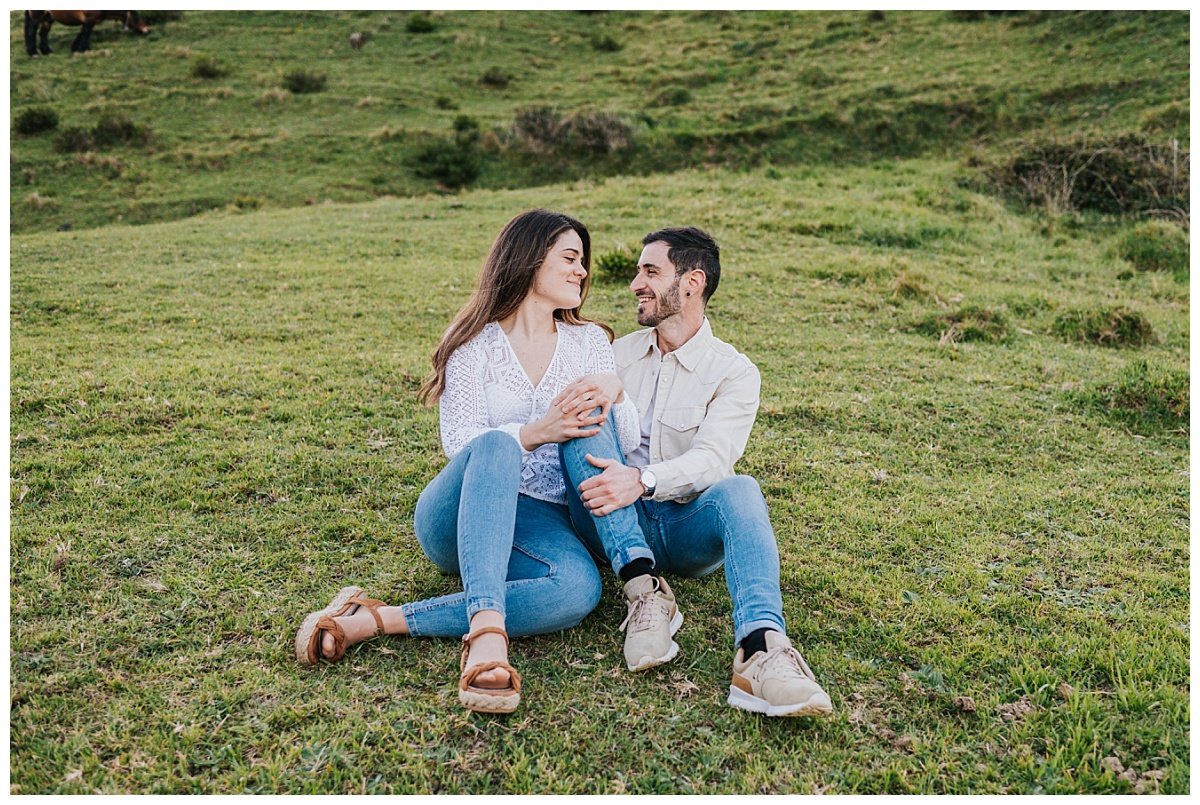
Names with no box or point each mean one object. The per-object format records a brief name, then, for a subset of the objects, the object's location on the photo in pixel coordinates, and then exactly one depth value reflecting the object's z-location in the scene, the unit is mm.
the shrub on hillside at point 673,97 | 22609
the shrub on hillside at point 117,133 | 18953
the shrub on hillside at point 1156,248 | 12758
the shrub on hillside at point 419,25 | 28141
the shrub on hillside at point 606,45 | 28062
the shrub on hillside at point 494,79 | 24406
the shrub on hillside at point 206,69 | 23219
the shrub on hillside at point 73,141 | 18516
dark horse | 24188
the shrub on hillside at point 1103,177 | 15078
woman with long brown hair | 3654
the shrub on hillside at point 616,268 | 10898
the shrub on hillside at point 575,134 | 19688
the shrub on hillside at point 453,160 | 19000
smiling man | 3594
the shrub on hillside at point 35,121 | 19031
